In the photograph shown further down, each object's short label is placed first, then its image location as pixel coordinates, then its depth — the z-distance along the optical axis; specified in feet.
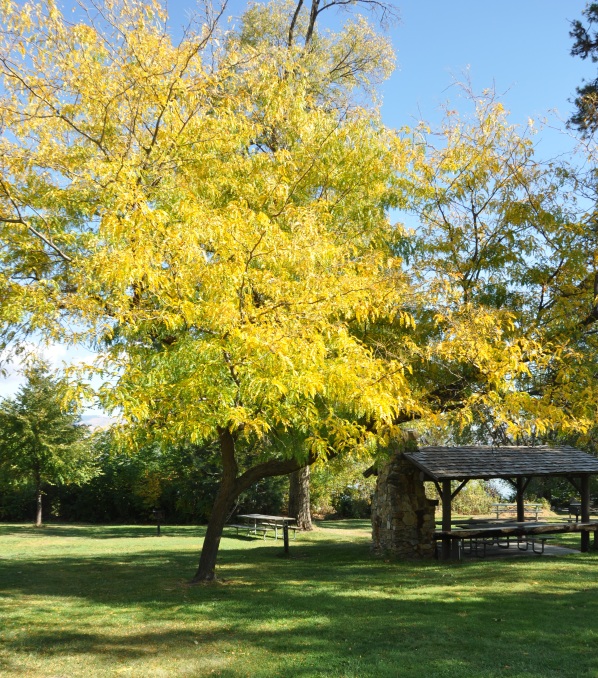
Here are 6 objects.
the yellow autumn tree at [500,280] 32.04
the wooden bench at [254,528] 69.67
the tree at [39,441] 75.92
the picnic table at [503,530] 49.57
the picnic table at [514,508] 85.24
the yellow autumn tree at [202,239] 24.75
